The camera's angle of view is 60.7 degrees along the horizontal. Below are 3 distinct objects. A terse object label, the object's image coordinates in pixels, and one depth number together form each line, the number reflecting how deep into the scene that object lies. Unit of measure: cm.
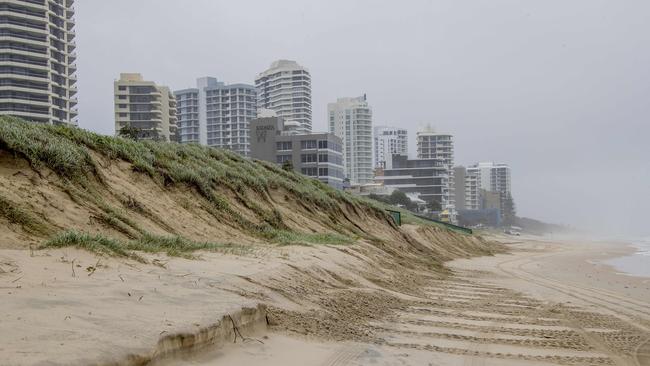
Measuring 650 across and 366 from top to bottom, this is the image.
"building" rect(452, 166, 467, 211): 15025
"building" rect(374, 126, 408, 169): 18736
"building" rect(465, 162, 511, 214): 15602
